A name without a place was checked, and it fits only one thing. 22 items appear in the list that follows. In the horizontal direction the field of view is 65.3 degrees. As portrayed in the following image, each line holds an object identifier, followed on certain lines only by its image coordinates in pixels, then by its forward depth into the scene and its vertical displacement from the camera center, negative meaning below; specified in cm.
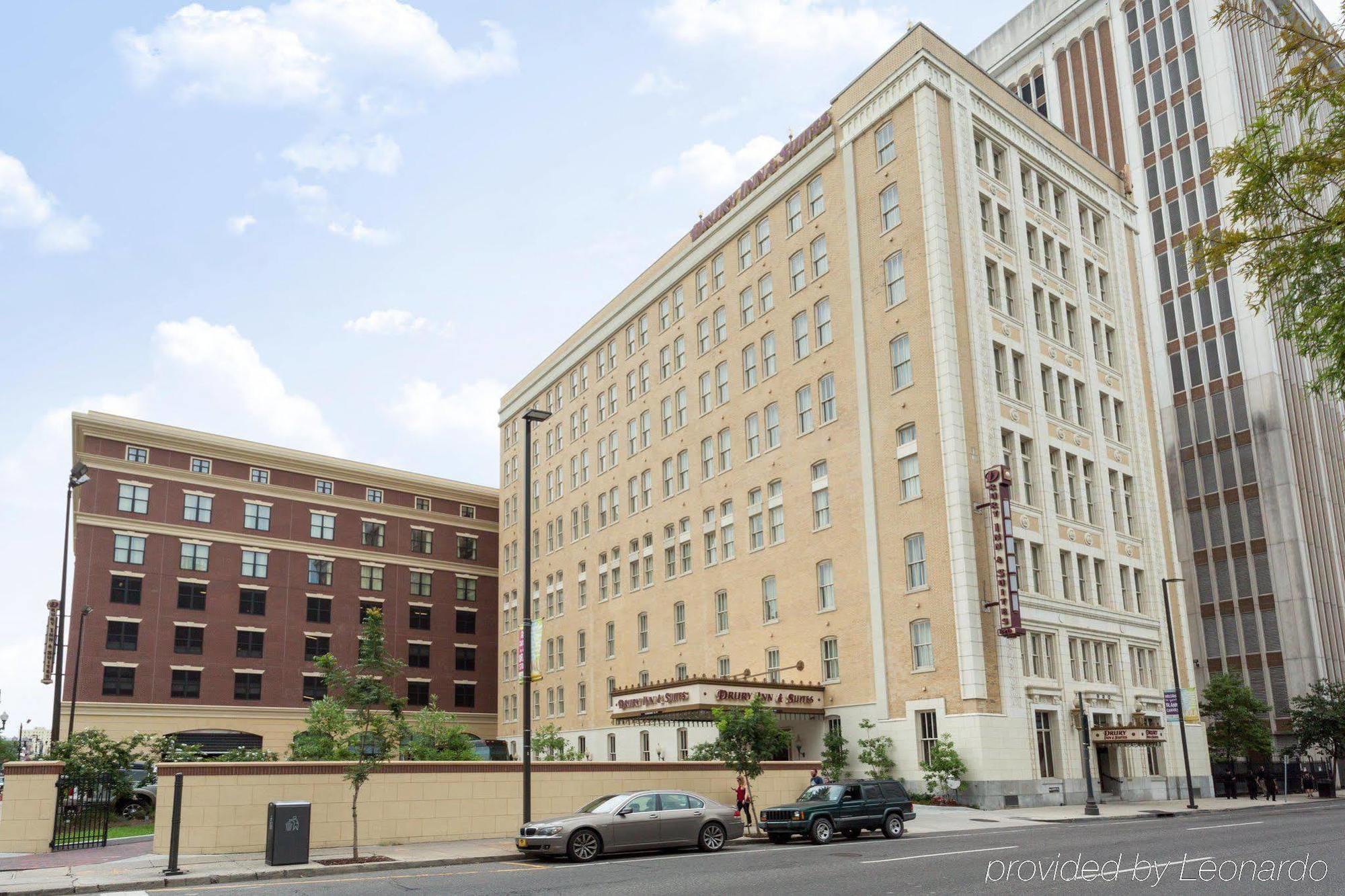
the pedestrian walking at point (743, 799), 2869 -245
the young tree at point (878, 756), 4006 -200
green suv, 2553 -263
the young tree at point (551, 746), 5197 -162
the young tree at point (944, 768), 3706 -235
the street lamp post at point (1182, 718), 3934 -102
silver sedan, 2191 -245
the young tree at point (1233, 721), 5112 -148
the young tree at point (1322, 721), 5156 -161
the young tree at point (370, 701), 2369 +43
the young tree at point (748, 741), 2975 -93
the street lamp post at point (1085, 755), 3466 -211
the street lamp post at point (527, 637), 2534 +194
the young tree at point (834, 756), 4178 -203
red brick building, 6406 +939
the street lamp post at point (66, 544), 3234 +572
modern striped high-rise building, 6631 +1966
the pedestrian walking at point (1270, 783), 4594 -409
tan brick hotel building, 4041 +1058
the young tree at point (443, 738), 4209 -83
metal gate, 2612 -202
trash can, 2127 -219
